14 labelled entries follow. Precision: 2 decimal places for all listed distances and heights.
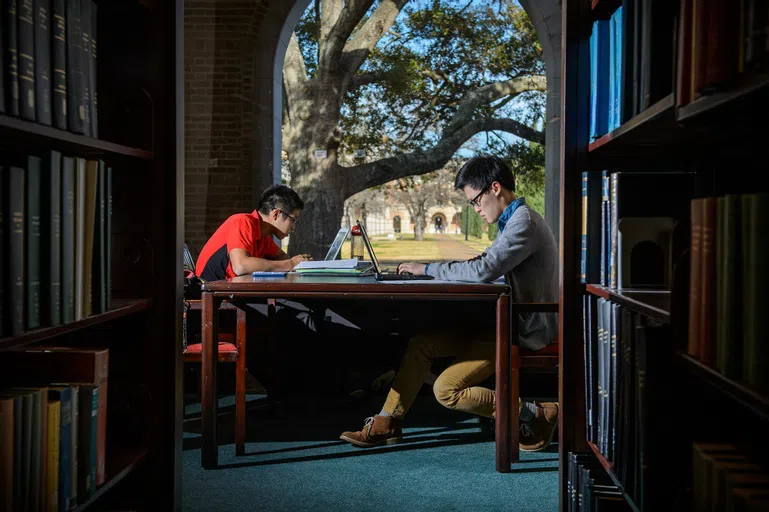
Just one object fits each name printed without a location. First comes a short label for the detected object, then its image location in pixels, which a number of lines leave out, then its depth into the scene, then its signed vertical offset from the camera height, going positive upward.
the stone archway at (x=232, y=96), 6.12 +1.27
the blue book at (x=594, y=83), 2.01 +0.46
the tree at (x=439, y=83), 14.98 +3.60
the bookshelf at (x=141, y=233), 2.04 +0.05
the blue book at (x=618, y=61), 1.78 +0.47
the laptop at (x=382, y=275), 3.43 -0.11
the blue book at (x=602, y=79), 1.97 +0.46
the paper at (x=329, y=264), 3.58 -0.06
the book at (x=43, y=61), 1.42 +0.36
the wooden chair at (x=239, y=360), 3.39 -0.52
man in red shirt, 4.18 +0.06
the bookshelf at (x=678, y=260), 1.06 -0.01
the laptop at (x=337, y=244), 4.19 +0.04
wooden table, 3.11 -0.21
